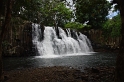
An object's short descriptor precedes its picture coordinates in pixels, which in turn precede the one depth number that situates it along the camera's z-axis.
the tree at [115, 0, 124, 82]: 3.35
